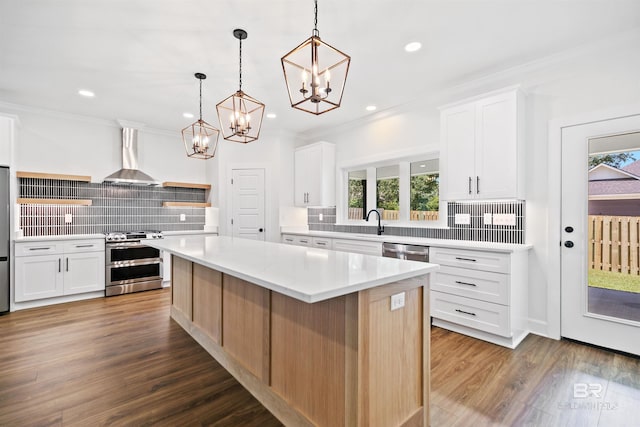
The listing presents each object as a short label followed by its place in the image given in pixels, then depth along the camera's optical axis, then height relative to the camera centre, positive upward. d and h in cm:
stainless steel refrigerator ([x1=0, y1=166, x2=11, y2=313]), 356 -32
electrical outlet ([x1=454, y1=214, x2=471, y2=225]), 348 -8
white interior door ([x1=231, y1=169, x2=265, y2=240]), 542 +18
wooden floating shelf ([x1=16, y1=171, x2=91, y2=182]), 406 +51
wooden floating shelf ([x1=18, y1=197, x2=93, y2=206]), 406 +15
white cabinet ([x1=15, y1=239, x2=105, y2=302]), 376 -74
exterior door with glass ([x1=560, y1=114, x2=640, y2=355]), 251 -19
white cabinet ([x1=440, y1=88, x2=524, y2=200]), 289 +65
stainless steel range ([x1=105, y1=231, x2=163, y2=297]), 437 -77
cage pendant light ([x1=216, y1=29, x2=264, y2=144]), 241 +77
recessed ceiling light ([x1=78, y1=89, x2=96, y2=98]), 364 +146
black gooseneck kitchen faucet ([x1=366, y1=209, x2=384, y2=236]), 424 -22
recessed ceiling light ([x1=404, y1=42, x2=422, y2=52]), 264 +146
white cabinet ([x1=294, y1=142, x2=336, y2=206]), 493 +62
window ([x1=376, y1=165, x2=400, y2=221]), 434 +30
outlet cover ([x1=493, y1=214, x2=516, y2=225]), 312 -7
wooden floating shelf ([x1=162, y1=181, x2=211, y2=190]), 525 +49
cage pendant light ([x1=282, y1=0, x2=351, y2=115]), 158 +80
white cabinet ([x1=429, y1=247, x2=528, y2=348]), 269 -78
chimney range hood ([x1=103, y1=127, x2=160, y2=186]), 477 +80
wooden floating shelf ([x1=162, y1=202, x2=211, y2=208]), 529 +13
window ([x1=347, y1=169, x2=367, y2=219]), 479 +30
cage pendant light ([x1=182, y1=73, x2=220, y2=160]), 295 +70
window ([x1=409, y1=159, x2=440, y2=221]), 388 +29
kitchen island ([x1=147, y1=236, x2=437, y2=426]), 138 -67
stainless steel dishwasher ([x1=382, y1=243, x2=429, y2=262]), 324 -44
